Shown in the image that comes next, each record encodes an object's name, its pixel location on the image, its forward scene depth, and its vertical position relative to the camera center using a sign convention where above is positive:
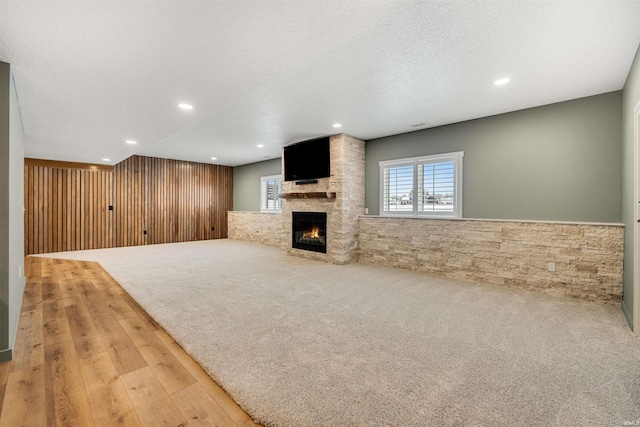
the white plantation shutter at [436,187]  4.95 +0.42
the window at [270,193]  8.80 +0.54
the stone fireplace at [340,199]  5.59 +0.23
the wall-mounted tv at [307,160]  5.84 +1.10
